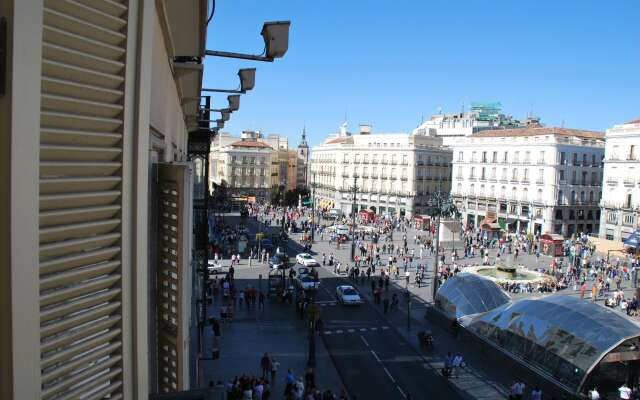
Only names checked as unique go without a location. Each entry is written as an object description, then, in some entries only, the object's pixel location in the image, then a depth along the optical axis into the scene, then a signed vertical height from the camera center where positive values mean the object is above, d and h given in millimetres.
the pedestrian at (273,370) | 15445 -5926
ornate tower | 128488 +1804
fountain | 29269 -5477
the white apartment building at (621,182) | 47656 -118
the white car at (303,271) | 29250 -5845
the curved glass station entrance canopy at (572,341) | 14555 -4725
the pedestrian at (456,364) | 16562 -5882
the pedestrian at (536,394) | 14188 -5741
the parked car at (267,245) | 38891 -5846
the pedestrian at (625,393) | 14023 -5521
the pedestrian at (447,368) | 16344 -5885
